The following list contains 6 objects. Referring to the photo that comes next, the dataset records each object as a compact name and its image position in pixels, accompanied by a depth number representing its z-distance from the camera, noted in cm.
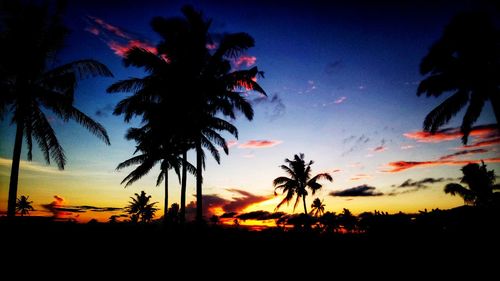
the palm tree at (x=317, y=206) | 4938
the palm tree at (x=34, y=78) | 916
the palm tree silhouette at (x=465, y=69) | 1182
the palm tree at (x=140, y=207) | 4266
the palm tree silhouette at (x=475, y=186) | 2444
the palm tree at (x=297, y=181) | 2827
